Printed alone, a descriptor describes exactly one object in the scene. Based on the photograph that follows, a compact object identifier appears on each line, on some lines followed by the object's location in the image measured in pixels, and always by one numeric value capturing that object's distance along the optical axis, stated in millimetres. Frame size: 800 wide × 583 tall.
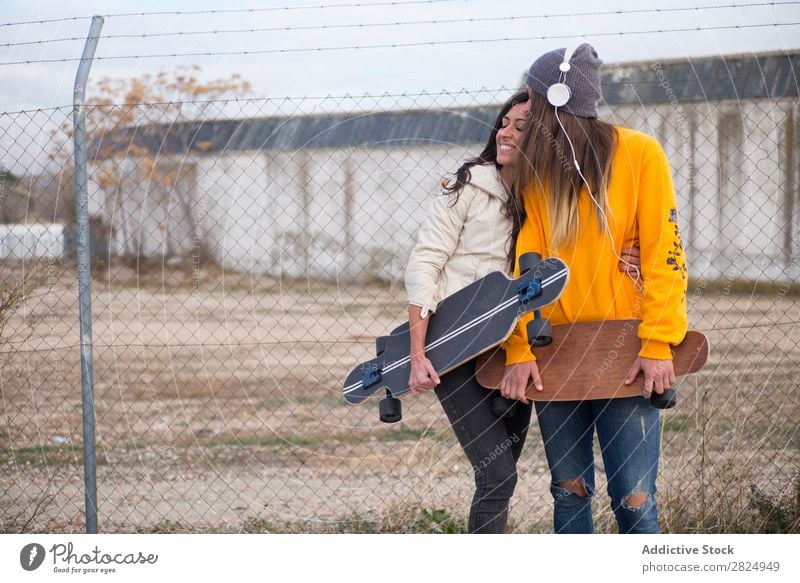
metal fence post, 3393
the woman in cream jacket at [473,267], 2684
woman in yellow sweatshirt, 2529
